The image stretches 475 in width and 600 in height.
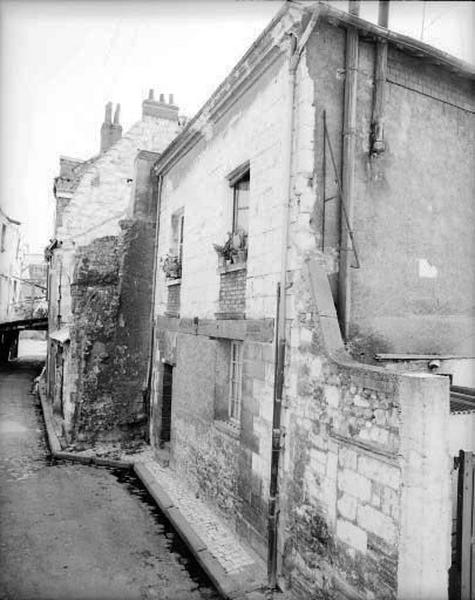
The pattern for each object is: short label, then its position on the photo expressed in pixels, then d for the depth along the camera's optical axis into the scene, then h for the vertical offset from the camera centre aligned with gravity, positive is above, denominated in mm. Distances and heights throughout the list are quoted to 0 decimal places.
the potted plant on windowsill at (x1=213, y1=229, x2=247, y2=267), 6921 +1092
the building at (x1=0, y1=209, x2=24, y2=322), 27250 +2978
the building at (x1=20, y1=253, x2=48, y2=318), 34469 +1975
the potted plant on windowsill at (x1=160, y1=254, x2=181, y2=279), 9555 +1046
